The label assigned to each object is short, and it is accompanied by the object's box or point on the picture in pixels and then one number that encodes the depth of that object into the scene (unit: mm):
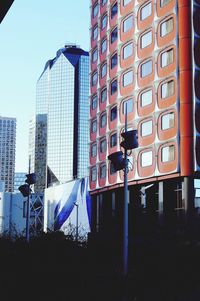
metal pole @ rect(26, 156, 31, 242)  24878
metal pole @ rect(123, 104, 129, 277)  17158
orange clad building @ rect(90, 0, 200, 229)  46406
